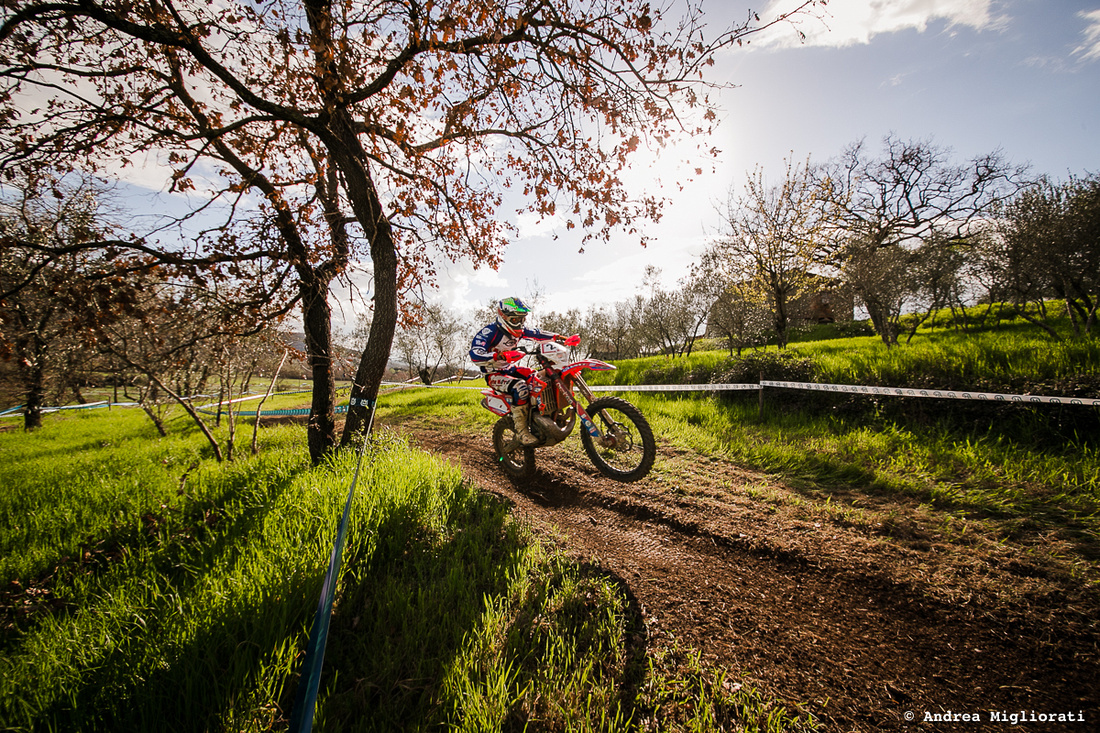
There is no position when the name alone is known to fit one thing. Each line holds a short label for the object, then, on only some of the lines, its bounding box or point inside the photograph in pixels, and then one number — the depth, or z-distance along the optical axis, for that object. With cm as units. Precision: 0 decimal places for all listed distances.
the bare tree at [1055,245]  928
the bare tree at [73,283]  346
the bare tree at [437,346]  4322
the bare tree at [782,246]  985
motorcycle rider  477
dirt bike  423
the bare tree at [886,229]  1291
